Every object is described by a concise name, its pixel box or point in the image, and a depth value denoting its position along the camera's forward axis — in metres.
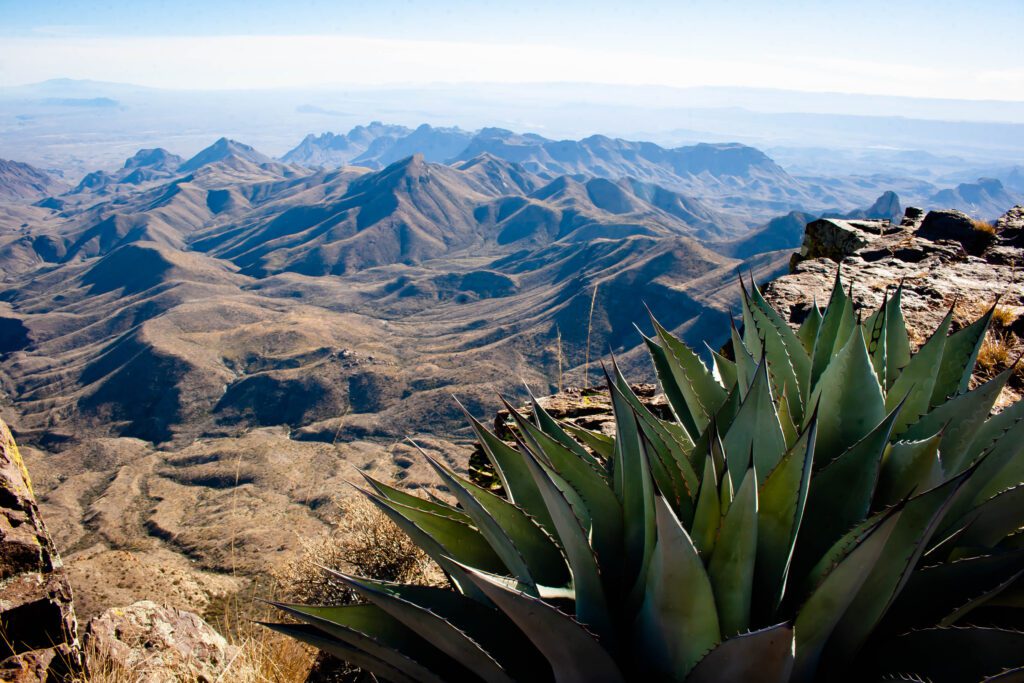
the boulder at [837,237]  7.48
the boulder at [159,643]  3.64
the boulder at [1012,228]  6.73
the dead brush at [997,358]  3.96
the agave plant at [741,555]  1.48
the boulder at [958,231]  7.02
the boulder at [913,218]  8.07
